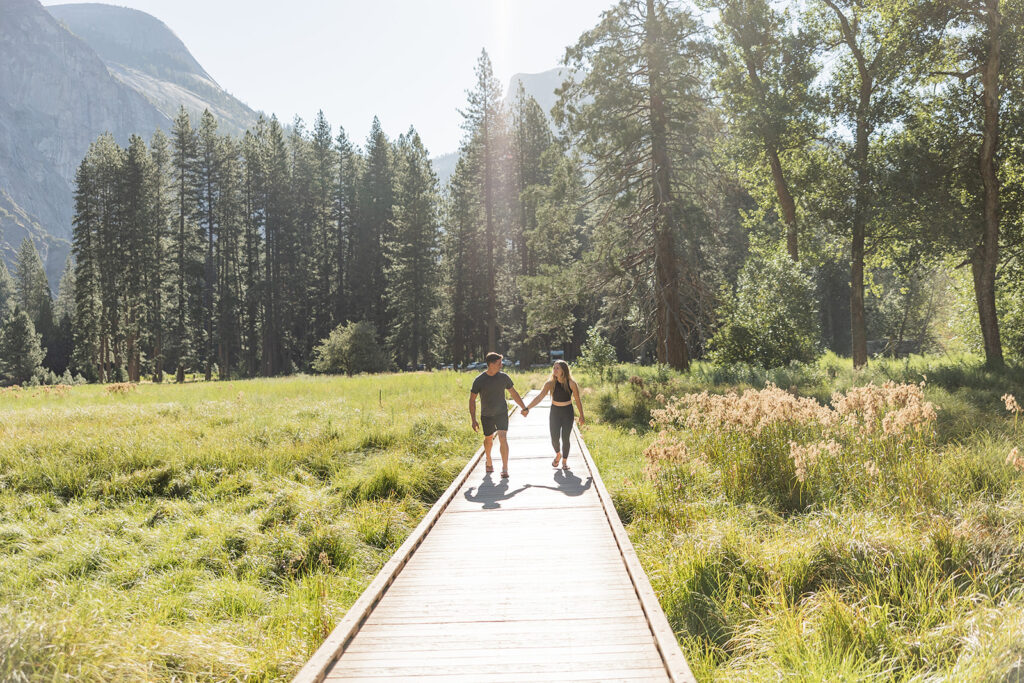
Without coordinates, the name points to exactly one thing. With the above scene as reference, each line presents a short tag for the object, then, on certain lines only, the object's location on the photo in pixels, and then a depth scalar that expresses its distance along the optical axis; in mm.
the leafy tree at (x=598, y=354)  23578
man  9188
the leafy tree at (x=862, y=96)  18672
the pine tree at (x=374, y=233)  55219
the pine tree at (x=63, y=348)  66812
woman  9445
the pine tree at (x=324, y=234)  56812
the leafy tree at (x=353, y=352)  38312
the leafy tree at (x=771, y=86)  21031
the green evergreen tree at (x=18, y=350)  54219
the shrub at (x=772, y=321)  19625
